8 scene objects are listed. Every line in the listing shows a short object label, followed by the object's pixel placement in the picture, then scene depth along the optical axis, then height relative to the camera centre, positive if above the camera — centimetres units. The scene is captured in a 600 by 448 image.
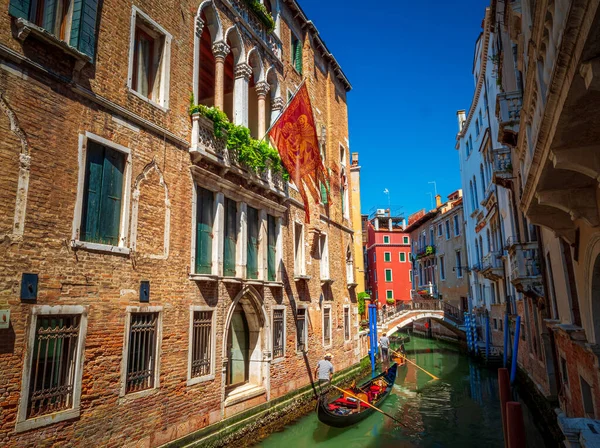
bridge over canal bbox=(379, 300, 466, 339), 2545 -98
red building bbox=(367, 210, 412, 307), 4200 +365
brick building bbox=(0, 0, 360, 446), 561 +112
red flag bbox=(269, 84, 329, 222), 1055 +387
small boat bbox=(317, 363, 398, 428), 996 -264
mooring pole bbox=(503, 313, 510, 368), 1495 -132
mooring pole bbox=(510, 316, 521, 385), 1289 -158
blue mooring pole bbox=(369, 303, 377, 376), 1830 -137
